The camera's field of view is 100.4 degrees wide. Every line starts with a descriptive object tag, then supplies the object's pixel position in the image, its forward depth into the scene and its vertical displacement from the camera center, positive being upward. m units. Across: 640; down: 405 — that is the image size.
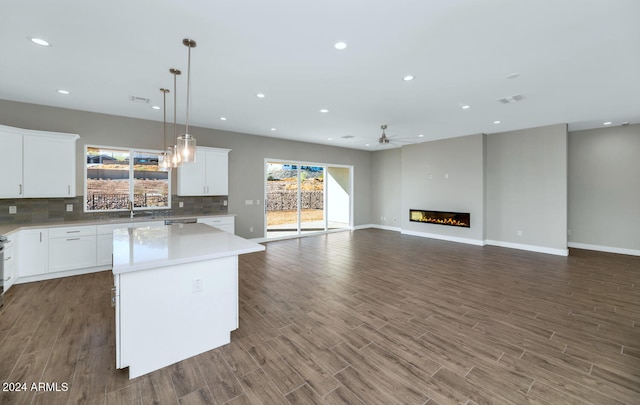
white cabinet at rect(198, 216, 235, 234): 5.69 -0.37
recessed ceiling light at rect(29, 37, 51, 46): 2.61 +1.62
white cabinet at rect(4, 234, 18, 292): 3.57 -0.80
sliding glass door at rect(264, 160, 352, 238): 7.69 +0.22
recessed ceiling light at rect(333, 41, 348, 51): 2.63 +1.60
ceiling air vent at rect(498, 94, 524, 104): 4.13 +1.68
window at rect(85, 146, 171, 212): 5.02 +0.49
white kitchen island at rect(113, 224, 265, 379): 2.03 -0.79
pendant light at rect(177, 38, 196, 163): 2.90 +0.63
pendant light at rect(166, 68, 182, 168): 3.14 +0.65
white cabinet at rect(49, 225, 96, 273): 4.18 -0.69
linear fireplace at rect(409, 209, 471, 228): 7.18 -0.37
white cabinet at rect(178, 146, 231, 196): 5.69 +0.67
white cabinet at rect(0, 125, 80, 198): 3.99 +0.66
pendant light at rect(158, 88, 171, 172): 3.61 +1.42
